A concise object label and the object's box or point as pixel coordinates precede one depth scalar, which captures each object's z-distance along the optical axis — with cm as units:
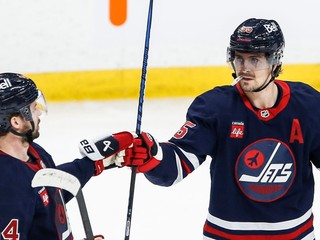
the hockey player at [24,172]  968
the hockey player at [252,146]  1020
